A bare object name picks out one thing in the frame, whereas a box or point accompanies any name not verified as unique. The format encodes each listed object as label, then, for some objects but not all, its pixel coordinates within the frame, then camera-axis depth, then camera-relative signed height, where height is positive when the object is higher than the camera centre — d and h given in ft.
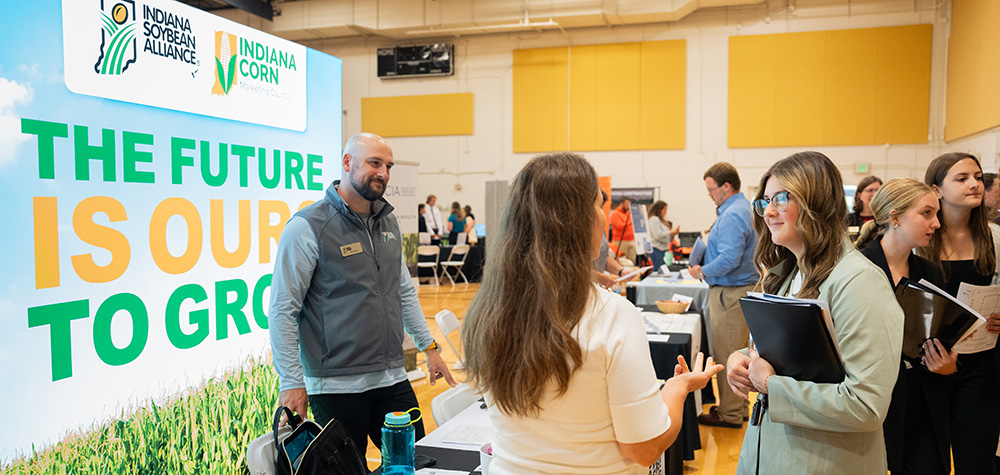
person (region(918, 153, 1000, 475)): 8.23 -0.92
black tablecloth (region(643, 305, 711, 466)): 11.95 -3.09
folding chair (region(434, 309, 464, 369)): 15.20 -2.76
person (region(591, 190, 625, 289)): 13.19 -1.59
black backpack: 6.42 -2.53
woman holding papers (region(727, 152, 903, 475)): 4.58 -1.04
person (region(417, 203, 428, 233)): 42.97 -0.98
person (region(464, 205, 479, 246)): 42.37 -1.47
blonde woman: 7.81 -2.00
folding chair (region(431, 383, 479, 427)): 8.46 -2.66
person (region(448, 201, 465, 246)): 43.78 -1.13
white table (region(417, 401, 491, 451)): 7.03 -2.62
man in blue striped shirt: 14.48 -1.46
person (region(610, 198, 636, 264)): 34.01 -1.29
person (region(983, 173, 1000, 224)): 11.61 +0.25
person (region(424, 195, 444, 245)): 42.97 -0.92
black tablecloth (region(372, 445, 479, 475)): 6.39 -2.59
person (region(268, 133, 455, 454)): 8.36 -1.39
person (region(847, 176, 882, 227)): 17.09 +0.35
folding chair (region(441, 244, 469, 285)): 39.27 -3.40
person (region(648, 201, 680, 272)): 35.65 -1.30
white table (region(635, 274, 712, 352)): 19.70 -2.62
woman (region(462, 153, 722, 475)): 3.91 -0.86
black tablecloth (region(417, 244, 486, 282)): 41.18 -3.40
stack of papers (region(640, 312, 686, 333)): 13.60 -2.58
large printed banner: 8.01 +0.06
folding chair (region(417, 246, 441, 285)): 38.14 -2.84
